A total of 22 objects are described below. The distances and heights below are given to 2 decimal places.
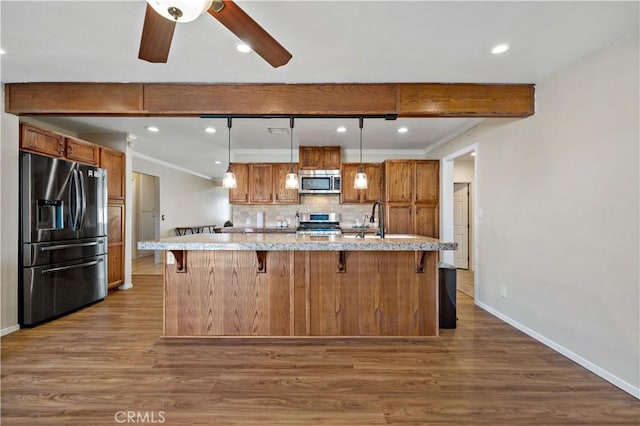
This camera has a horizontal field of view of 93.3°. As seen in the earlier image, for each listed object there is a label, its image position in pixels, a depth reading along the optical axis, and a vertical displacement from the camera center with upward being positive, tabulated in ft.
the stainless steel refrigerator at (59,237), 10.11 -0.86
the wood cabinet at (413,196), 17.24 +0.96
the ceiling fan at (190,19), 4.28 +3.24
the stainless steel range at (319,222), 18.16 -0.57
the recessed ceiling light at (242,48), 7.49 +4.17
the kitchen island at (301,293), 9.45 -2.52
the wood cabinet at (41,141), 10.19 +2.60
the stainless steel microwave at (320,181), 17.85 +1.89
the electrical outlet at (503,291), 11.22 -2.94
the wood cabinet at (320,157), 18.03 +3.35
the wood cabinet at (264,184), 18.38 +1.77
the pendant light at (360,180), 11.28 +1.24
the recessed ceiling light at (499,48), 7.47 +4.14
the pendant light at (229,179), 10.05 +1.14
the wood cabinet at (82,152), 12.12 +2.62
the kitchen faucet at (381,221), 9.62 -0.28
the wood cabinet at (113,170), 14.17 +2.12
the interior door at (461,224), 21.38 -0.81
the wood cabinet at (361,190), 18.26 +1.69
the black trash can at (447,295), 10.28 -2.85
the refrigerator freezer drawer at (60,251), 10.11 -1.39
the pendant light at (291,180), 11.66 +1.28
